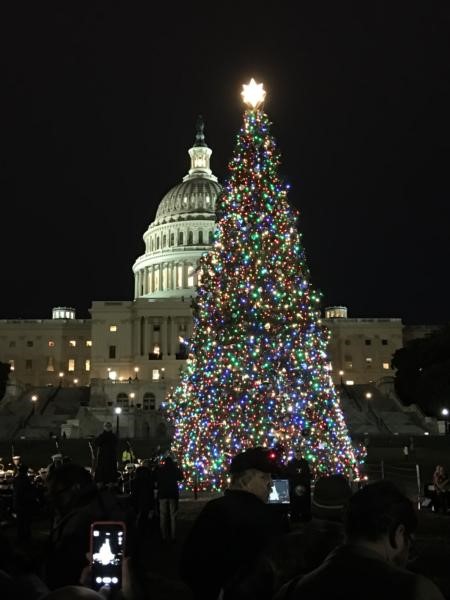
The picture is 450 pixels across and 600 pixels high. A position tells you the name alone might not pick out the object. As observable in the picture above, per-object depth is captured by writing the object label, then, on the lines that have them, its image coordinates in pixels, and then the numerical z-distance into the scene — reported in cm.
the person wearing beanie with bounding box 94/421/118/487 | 1764
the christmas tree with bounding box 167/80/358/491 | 2306
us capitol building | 10631
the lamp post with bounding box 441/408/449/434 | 6771
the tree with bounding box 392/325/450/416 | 7112
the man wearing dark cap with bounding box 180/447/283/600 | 573
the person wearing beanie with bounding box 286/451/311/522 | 1442
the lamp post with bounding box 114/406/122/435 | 6763
